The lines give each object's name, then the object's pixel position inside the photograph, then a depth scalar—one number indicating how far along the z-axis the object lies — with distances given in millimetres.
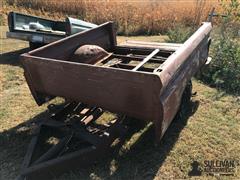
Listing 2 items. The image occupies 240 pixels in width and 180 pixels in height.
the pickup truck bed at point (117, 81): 1584
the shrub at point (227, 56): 3208
